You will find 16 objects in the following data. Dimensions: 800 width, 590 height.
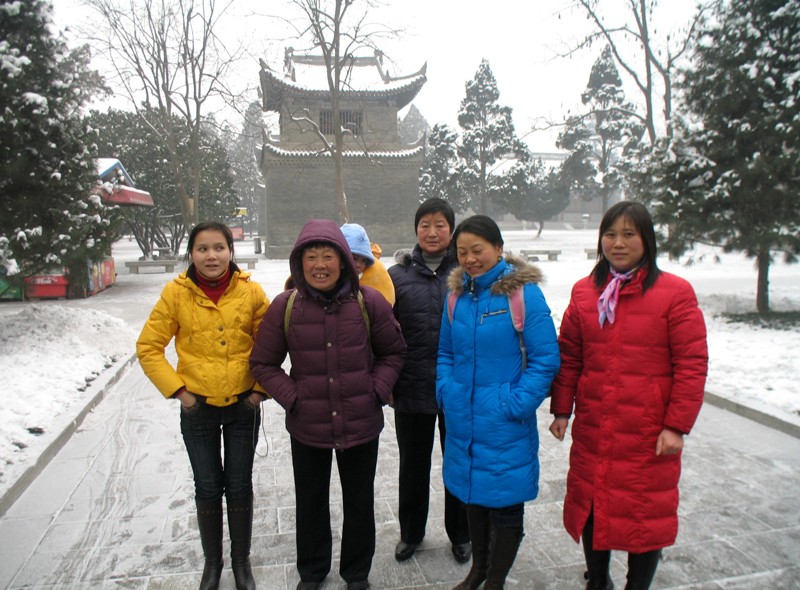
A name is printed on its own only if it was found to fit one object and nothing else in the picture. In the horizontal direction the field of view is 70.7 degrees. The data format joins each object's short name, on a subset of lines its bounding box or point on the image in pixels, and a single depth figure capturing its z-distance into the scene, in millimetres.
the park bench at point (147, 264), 19547
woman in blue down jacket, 2283
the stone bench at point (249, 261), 20484
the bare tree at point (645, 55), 14836
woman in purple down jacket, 2418
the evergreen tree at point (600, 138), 35219
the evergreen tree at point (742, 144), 7801
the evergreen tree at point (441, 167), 35344
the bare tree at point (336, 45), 18156
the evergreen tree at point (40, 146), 7305
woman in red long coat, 2125
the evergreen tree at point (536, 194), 36594
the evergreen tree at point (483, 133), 34781
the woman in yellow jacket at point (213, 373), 2535
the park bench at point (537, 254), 21939
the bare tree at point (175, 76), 20141
